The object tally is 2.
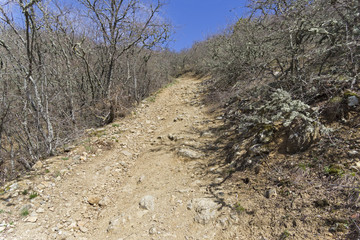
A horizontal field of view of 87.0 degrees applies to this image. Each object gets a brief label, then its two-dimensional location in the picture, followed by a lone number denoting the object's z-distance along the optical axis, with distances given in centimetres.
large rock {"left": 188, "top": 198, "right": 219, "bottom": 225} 240
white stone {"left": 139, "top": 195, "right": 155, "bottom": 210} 284
